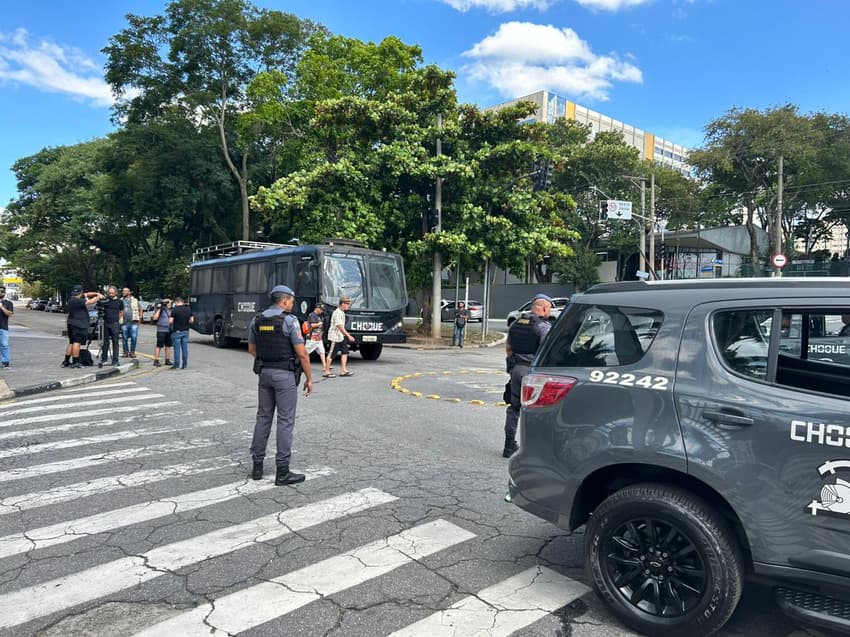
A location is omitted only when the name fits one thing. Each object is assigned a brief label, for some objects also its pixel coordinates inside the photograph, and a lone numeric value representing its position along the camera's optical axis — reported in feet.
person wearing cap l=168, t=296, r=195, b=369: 43.74
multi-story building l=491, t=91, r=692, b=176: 282.07
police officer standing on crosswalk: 17.40
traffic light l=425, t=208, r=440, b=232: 71.01
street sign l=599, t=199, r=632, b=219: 95.86
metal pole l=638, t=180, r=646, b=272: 103.42
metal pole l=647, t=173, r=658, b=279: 104.36
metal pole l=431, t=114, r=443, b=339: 71.72
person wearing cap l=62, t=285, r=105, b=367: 41.52
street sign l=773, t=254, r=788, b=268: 77.37
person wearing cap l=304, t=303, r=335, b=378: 41.57
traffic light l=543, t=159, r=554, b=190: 58.77
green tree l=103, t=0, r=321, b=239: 101.40
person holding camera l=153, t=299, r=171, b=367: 45.98
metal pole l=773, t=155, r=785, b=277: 102.29
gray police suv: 8.46
